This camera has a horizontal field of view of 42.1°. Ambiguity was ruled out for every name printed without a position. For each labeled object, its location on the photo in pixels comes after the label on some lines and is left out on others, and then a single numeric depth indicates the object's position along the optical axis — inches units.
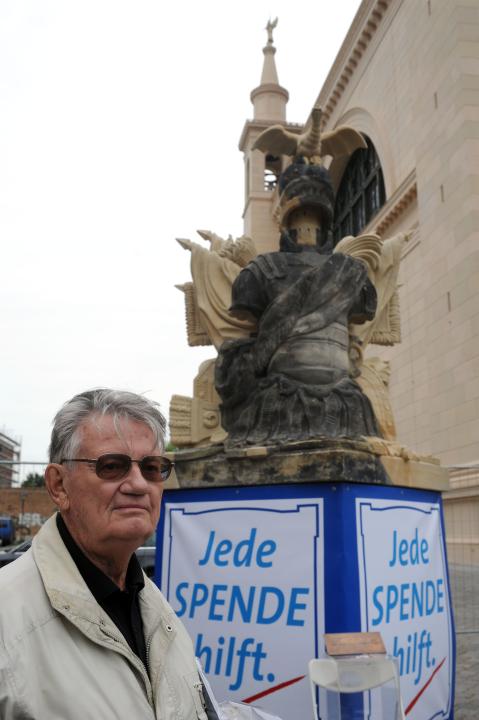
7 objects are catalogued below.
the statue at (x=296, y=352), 158.7
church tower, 1178.0
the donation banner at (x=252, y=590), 118.3
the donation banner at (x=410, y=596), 121.3
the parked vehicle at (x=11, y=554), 364.8
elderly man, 48.7
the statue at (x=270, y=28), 1230.9
